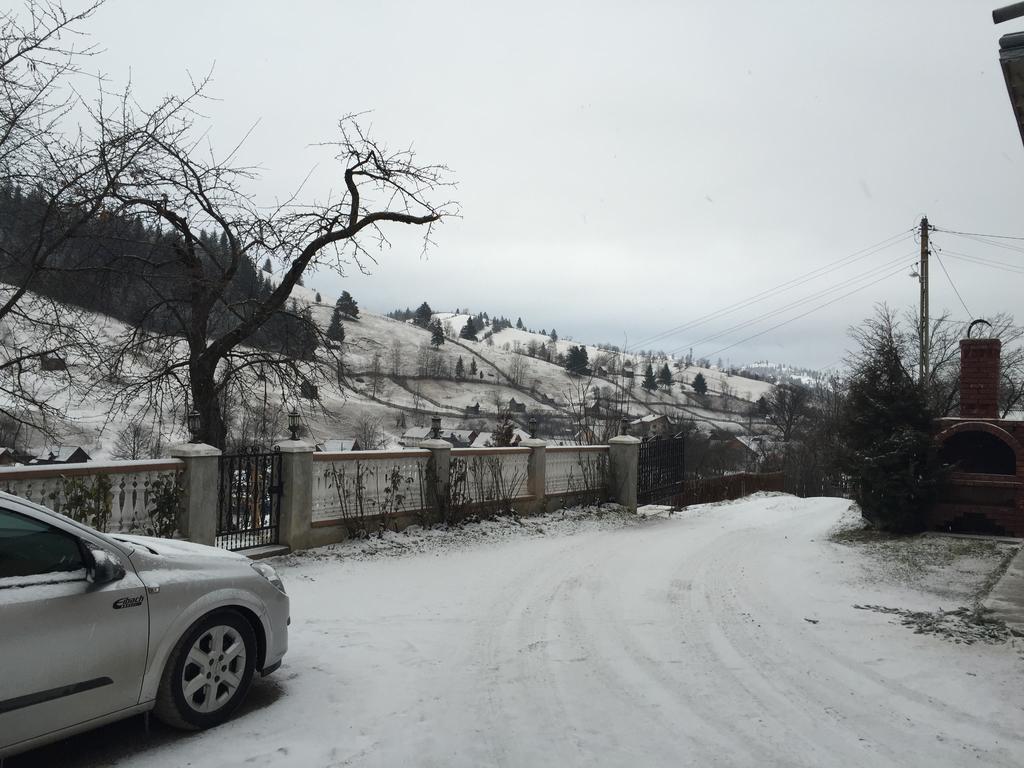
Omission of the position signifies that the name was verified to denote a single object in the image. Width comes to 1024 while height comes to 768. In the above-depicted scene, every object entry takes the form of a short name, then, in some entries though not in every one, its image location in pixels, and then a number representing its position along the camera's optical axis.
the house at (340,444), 58.84
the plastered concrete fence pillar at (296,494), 9.12
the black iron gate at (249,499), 8.87
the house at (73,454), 43.00
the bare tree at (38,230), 8.22
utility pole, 22.58
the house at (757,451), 60.50
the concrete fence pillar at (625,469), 15.34
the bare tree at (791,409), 66.12
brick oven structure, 11.16
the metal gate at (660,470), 16.11
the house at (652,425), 48.03
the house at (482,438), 79.22
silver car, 3.04
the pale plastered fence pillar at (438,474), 11.25
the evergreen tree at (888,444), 11.42
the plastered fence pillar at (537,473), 13.46
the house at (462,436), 79.75
